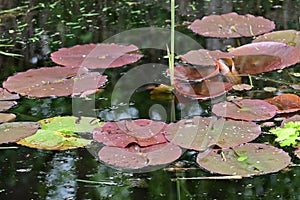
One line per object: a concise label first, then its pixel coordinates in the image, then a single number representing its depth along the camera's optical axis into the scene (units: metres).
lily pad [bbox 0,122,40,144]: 4.39
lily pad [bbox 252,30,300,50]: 5.92
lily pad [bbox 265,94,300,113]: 4.65
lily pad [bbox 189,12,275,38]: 6.31
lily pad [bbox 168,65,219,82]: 5.26
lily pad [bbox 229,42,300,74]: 5.45
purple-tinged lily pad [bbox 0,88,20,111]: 4.96
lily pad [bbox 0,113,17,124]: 4.71
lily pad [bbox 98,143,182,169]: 3.93
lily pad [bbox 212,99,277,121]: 4.52
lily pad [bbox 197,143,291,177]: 3.82
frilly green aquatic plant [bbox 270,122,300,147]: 4.19
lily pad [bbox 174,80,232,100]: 4.98
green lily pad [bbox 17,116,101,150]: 4.30
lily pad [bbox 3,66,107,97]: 5.18
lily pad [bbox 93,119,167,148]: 4.19
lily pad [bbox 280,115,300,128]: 4.44
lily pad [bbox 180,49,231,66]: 5.51
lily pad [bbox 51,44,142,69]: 5.67
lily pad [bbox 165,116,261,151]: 4.13
